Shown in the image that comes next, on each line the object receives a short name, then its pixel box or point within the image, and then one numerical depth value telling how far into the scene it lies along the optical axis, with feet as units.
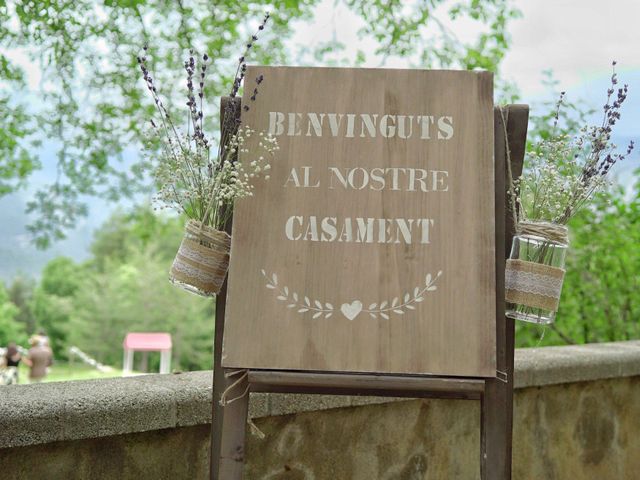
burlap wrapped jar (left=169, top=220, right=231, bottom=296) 5.75
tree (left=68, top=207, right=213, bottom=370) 140.46
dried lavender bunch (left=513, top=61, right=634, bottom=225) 5.79
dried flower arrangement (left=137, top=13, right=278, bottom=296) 5.57
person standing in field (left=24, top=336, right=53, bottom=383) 41.16
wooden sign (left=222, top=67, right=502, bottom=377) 5.41
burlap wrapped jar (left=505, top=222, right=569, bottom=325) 5.77
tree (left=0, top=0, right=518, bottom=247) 14.06
